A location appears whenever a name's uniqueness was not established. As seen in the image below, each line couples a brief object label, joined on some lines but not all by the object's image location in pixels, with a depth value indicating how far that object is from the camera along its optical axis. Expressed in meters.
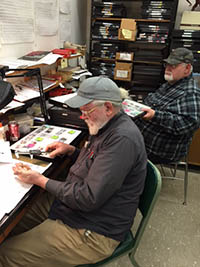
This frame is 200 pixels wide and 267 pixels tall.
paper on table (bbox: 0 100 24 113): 1.46
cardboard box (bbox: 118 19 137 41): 2.66
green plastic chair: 1.03
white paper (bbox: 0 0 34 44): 1.64
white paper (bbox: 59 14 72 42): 2.53
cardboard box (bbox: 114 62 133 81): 2.88
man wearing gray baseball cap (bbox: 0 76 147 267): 0.95
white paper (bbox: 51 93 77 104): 1.85
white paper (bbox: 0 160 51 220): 0.90
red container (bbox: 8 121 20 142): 1.41
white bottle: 1.37
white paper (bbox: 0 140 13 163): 1.17
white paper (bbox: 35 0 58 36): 2.08
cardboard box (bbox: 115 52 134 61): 2.85
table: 0.84
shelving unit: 2.65
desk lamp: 0.95
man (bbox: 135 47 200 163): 1.79
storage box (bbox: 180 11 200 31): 2.53
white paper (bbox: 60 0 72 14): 2.49
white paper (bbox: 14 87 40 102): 1.61
